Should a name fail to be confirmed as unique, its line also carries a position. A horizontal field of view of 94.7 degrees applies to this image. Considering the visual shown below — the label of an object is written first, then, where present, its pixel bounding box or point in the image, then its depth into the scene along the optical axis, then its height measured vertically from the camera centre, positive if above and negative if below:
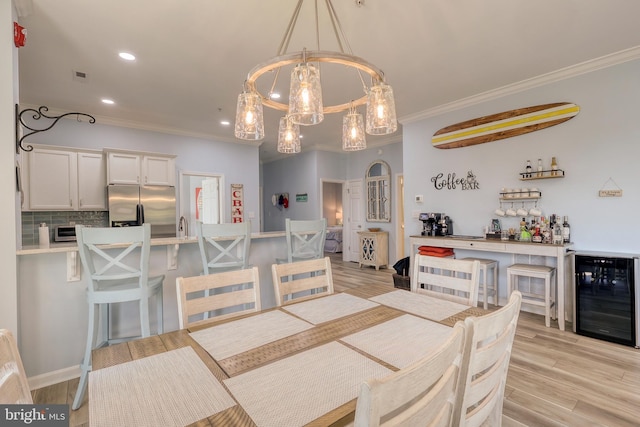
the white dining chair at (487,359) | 0.87 -0.47
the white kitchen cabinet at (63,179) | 3.94 +0.55
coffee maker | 4.26 -0.20
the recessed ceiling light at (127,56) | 2.80 +1.56
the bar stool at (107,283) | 1.91 -0.47
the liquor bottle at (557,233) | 3.23 -0.28
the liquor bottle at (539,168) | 3.45 +0.48
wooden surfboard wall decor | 3.36 +1.08
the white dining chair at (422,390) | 0.52 -0.36
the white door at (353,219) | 7.05 -0.16
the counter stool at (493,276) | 3.67 -0.87
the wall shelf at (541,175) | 3.31 +0.39
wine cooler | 2.68 -0.86
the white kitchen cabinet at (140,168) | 4.42 +0.76
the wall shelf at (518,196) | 3.50 +0.16
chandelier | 1.35 +0.58
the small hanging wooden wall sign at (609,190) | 3.02 +0.17
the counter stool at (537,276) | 3.13 -0.83
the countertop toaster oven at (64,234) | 4.07 -0.21
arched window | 6.39 +0.44
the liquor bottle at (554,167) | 3.32 +0.47
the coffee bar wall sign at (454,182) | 4.12 +0.41
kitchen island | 2.08 -0.72
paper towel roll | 2.26 -0.13
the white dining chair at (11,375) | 0.67 -0.37
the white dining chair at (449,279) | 1.75 -0.44
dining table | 0.76 -0.51
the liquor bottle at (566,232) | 3.25 -0.27
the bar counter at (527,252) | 3.05 -0.49
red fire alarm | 2.02 +1.28
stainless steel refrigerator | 4.41 +0.15
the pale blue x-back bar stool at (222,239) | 2.49 -0.22
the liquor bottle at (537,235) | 3.39 -0.31
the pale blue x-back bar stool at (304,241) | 2.98 -0.29
